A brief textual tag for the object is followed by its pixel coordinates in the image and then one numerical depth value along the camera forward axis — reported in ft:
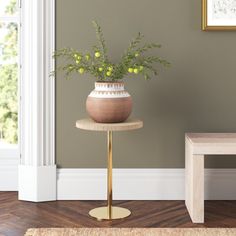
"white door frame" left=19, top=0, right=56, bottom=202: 12.78
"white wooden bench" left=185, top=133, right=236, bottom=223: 11.31
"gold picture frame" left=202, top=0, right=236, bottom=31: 12.86
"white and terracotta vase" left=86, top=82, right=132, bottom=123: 11.44
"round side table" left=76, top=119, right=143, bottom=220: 11.33
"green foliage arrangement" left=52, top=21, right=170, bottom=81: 11.89
